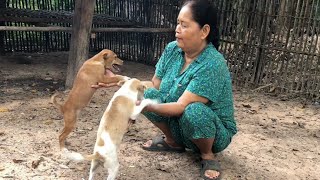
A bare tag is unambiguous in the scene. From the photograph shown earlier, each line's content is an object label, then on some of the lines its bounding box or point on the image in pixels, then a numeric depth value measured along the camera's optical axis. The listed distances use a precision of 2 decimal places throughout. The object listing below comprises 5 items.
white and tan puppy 1.96
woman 2.24
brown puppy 2.61
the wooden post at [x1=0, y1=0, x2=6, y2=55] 5.24
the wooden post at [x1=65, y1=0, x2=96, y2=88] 3.92
